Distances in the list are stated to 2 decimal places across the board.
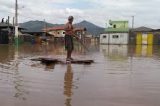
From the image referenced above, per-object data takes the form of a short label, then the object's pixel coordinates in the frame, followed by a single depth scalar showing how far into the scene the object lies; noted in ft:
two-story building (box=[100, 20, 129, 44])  190.59
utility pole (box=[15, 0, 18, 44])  118.84
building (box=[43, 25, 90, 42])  235.17
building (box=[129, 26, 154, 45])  193.26
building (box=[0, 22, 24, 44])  130.43
